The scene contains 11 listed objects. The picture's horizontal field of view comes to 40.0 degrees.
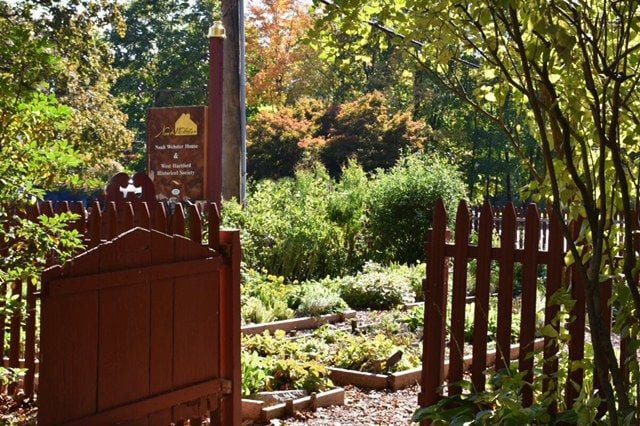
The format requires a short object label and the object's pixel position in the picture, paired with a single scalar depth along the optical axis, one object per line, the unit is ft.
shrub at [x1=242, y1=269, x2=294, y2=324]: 30.53
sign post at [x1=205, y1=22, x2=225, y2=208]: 51.01
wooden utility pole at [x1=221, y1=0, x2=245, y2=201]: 62.23
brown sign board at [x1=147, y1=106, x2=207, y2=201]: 51.80
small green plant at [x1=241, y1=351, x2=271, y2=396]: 20.04
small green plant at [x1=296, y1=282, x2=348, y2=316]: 32.45
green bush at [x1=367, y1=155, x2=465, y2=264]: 49.44
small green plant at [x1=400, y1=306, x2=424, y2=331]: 29.94
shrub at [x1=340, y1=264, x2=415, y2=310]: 35.60
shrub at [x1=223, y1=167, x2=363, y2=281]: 43.57
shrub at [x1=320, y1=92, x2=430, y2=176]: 102.17
